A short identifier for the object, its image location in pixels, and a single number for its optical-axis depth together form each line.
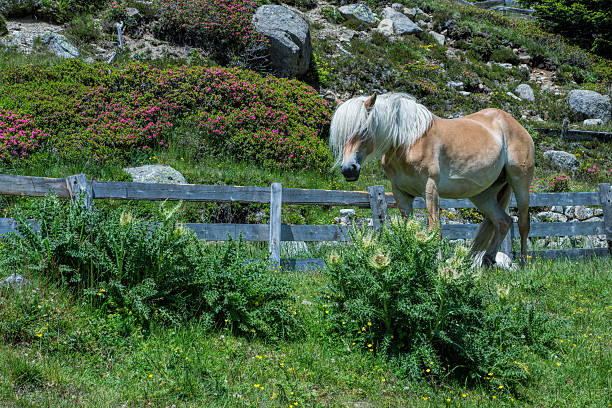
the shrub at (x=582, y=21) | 25.50
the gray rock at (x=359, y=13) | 22.97
